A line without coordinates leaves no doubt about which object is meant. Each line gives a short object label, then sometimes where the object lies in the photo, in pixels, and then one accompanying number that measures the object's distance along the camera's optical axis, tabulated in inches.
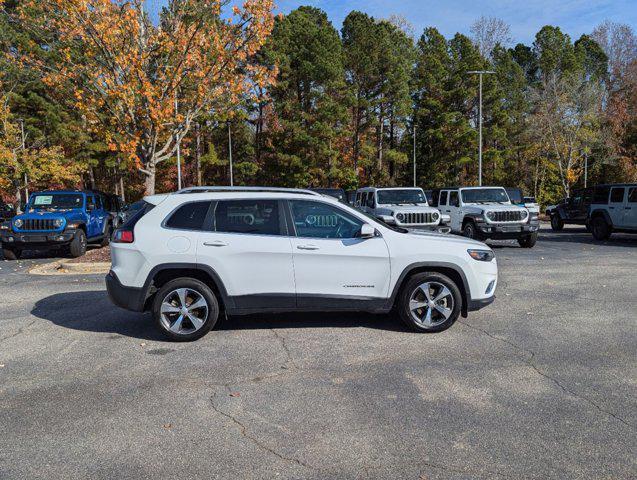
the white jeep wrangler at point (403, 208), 592.1
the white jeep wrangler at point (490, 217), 614.9
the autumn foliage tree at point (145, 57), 517.3
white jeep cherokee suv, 236.2
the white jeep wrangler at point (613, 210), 664.4
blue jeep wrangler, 556.1
